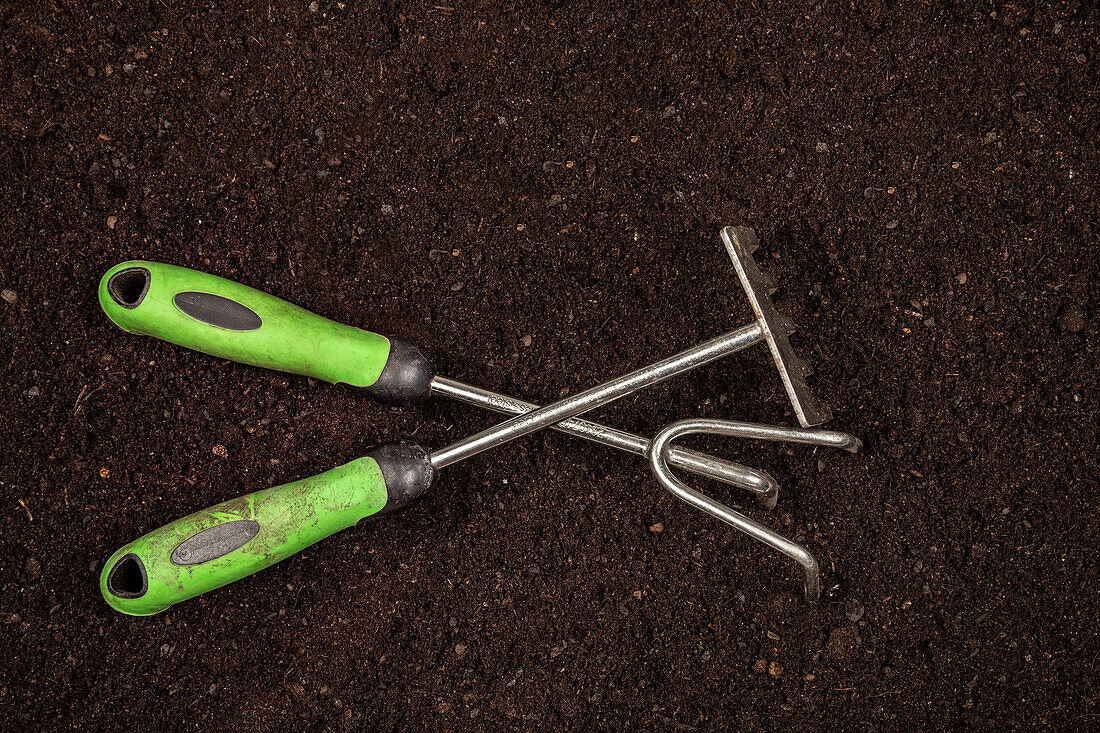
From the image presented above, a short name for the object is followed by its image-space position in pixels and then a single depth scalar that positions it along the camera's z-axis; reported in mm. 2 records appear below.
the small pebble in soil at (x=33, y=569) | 715
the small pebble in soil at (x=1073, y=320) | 720
